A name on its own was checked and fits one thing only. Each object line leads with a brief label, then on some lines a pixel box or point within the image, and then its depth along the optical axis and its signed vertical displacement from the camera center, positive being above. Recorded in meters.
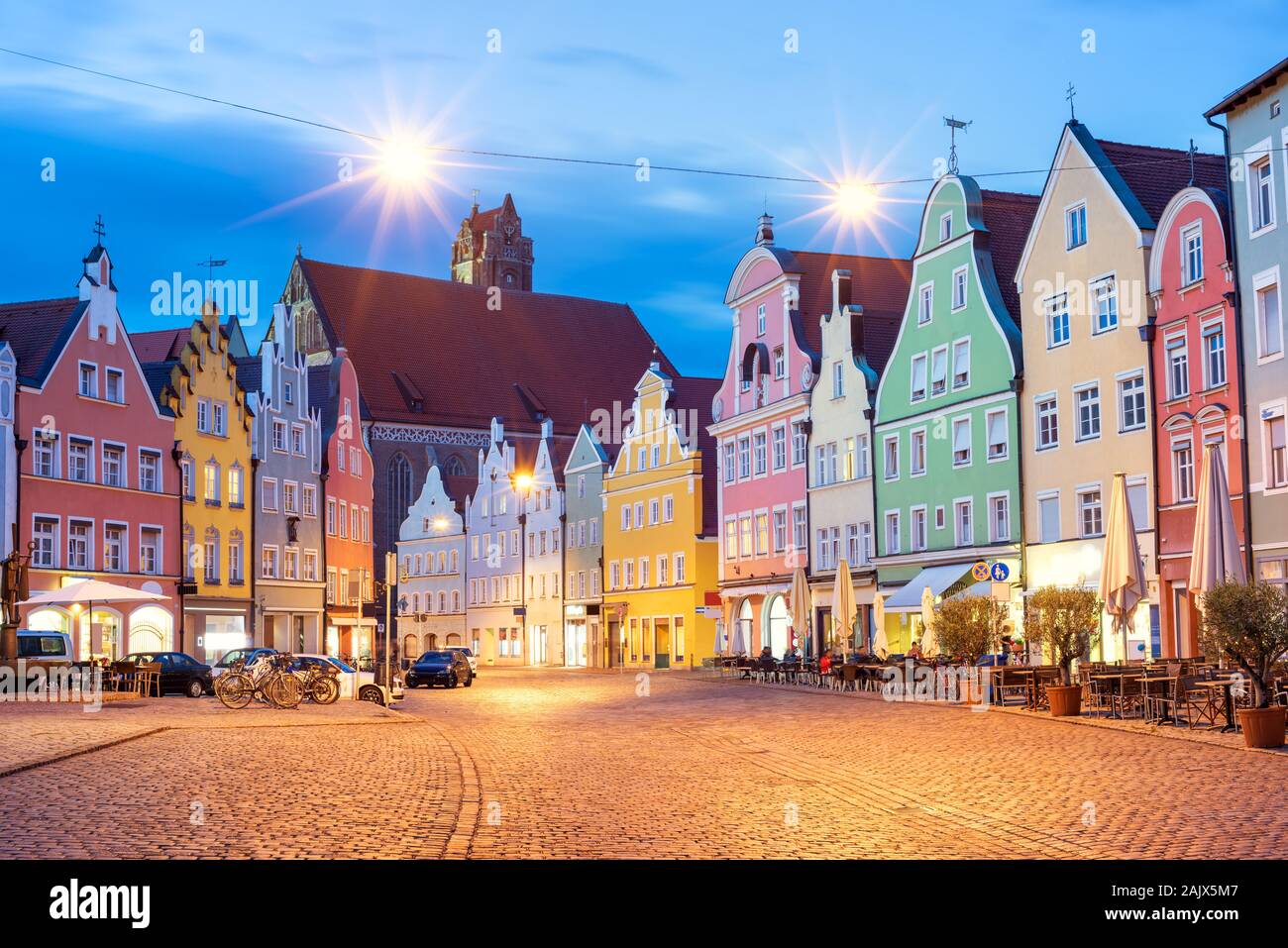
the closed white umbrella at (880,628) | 42.44 -0.33
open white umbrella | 40.94 +0.89
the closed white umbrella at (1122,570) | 28.66 +0.70
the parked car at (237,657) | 43.38 -0.82
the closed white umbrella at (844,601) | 44.62 +0.39
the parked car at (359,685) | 38.47 -1.42
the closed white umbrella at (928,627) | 38.66 -0.28
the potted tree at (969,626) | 33.66 -0.25
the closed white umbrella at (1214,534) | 26.30 +1.19
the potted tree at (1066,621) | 28.31 -0.17
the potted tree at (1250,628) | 21.06 -0.24
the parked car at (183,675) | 42.44 -1.19
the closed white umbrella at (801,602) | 48.53 +0.42
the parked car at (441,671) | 51.41 -1.45
